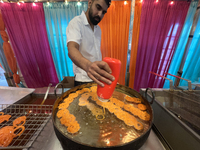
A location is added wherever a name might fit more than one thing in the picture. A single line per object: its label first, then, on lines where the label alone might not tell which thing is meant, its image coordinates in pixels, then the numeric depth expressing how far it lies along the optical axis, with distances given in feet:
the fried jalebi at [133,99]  3.33
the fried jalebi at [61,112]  2.67
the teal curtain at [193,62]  8.11
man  2.01
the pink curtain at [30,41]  7.66
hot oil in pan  2.08
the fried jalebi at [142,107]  3.02
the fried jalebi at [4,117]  3.14
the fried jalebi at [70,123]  2.27
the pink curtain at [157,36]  7.39
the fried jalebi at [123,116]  2.46
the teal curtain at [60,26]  7.60
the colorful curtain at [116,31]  7.55
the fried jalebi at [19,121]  3.04
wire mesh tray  2.50
